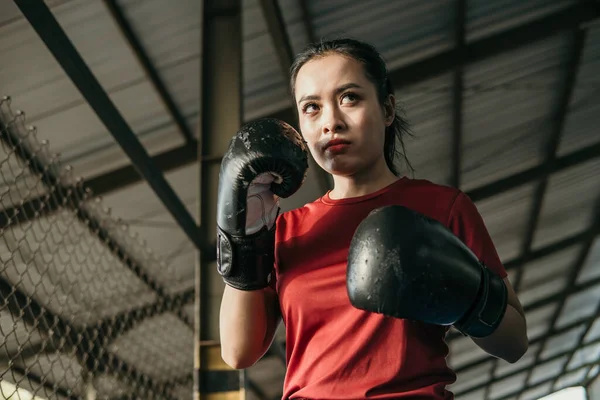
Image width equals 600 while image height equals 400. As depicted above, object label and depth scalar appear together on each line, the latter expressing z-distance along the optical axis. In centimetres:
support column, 320
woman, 114
